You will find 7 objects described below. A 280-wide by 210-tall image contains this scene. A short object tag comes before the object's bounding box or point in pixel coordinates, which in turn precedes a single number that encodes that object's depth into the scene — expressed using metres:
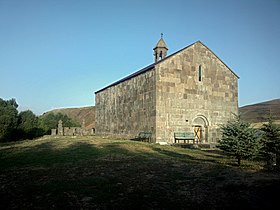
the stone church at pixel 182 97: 23.81
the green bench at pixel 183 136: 23.95
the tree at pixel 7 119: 30.20
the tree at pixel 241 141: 12.01
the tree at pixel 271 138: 13.62
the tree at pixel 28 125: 33.09
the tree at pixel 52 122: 39.17
